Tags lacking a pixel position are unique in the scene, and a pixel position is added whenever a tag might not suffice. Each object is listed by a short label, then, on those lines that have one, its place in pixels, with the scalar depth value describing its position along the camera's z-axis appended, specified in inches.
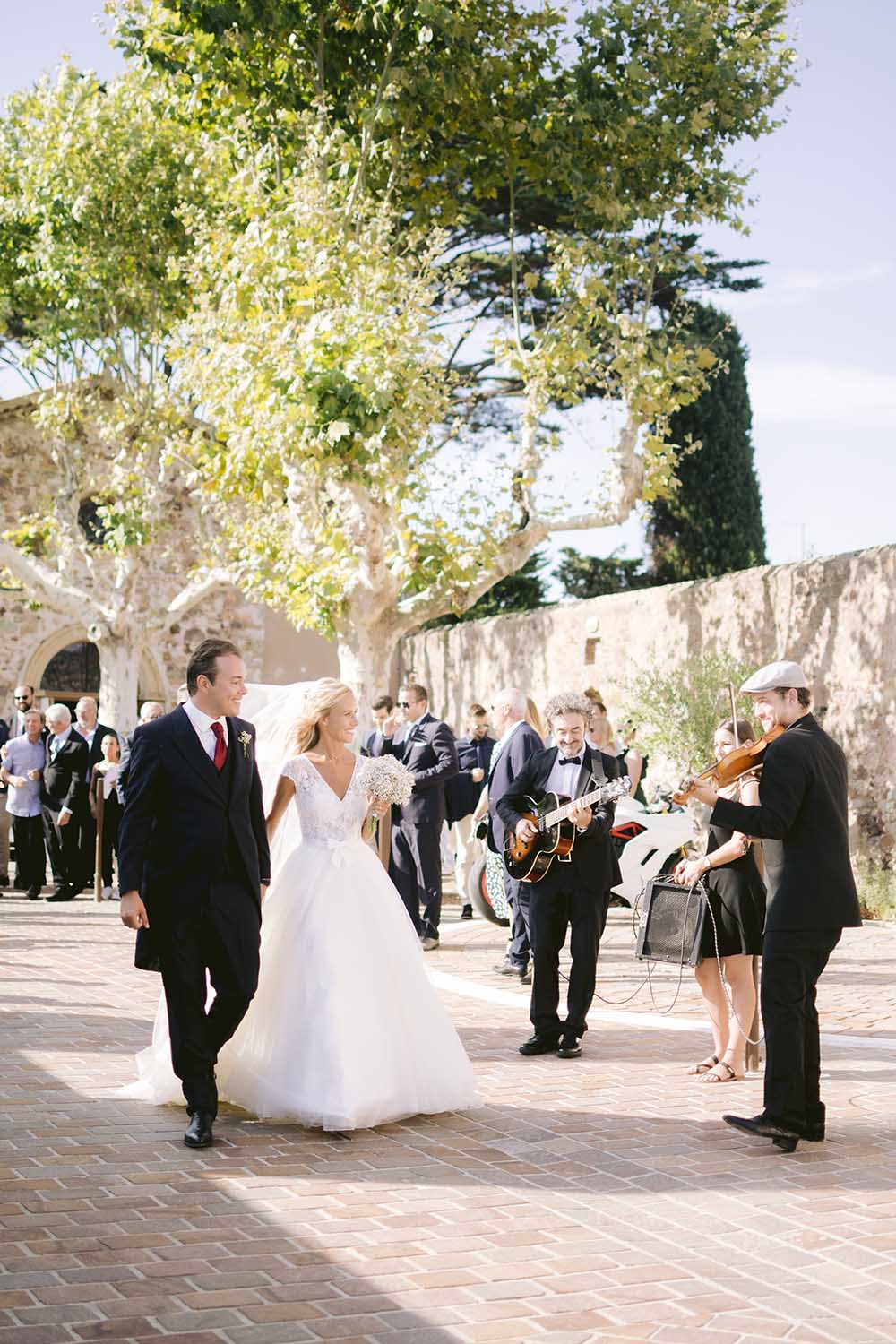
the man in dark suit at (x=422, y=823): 479.2
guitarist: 311.1
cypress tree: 1134.4
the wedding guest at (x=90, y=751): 629.3
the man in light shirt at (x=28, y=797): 628.1
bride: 243.9
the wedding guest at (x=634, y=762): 573.9
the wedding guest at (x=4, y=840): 661.3
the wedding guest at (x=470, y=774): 540.4
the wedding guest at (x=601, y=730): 543.8
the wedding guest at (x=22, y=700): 642.8
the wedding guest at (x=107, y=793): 616.7
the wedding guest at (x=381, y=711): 549.3
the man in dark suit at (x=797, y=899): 232.2
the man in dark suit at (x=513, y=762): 409.7
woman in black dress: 286.2
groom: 235.8
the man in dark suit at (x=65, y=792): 624.7
